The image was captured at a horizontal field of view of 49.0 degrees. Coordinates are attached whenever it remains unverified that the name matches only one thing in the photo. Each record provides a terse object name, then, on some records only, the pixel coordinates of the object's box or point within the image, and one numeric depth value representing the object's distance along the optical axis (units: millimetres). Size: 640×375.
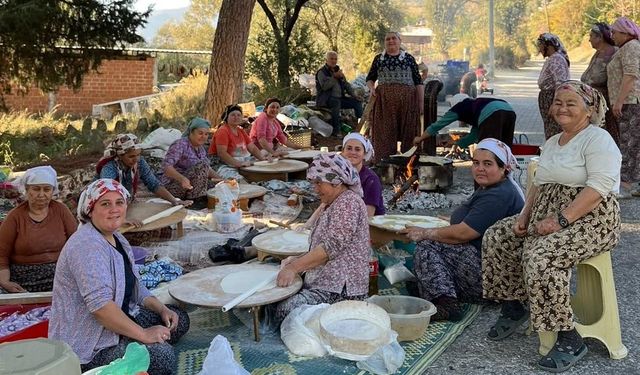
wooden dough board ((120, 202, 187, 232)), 5543
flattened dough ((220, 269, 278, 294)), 4082
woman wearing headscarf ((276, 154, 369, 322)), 4070
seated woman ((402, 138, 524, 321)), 4406
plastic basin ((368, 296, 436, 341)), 3986
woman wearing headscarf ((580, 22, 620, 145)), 7672
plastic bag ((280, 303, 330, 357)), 3801
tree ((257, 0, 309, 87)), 15992
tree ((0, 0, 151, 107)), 9172
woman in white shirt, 3654
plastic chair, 3809
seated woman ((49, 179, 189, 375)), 3164
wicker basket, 10671
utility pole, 28953
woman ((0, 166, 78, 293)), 4434
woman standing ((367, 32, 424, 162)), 8844
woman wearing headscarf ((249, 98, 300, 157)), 9188
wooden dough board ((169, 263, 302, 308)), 3867
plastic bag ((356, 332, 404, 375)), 3619
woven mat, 3678
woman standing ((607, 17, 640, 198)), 7246
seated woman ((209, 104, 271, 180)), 8242
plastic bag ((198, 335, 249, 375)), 3282
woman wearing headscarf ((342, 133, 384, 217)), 5398
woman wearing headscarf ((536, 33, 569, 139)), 7727
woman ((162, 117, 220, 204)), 6934
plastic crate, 3533
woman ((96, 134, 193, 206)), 5762
